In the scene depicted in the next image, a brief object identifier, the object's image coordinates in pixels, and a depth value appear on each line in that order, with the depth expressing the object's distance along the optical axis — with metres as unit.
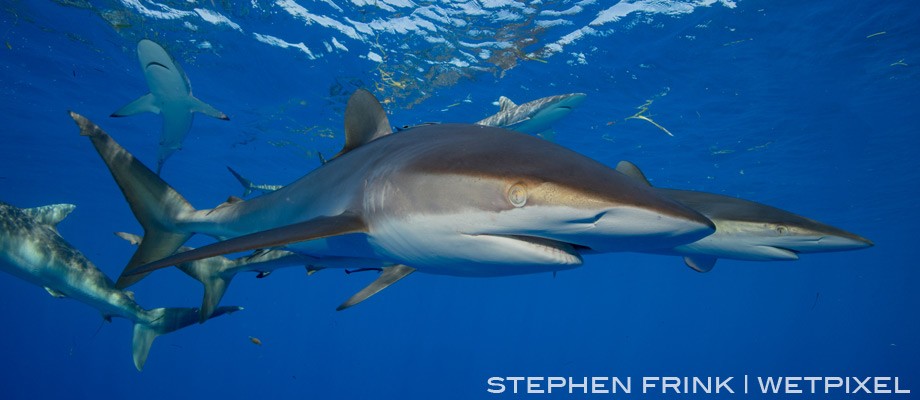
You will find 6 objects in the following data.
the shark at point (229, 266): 4.27
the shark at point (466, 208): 1.67
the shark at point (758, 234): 3.83
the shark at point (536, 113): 8.69
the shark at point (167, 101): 8.88
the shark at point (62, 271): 6.31
